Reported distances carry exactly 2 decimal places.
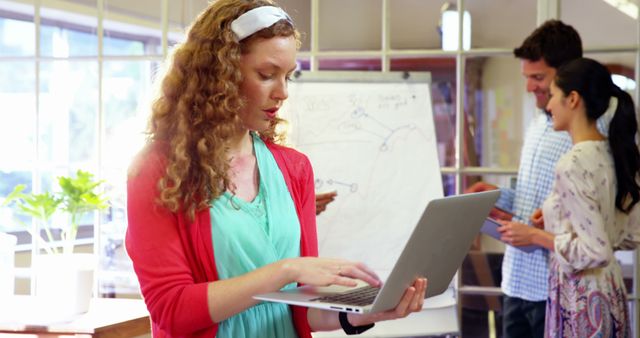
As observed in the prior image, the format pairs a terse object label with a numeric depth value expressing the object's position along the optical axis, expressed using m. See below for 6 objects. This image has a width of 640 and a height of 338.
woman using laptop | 1.47
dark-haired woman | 2.65
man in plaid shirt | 2.95
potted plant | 2.79
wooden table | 2.66
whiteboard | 2.88
